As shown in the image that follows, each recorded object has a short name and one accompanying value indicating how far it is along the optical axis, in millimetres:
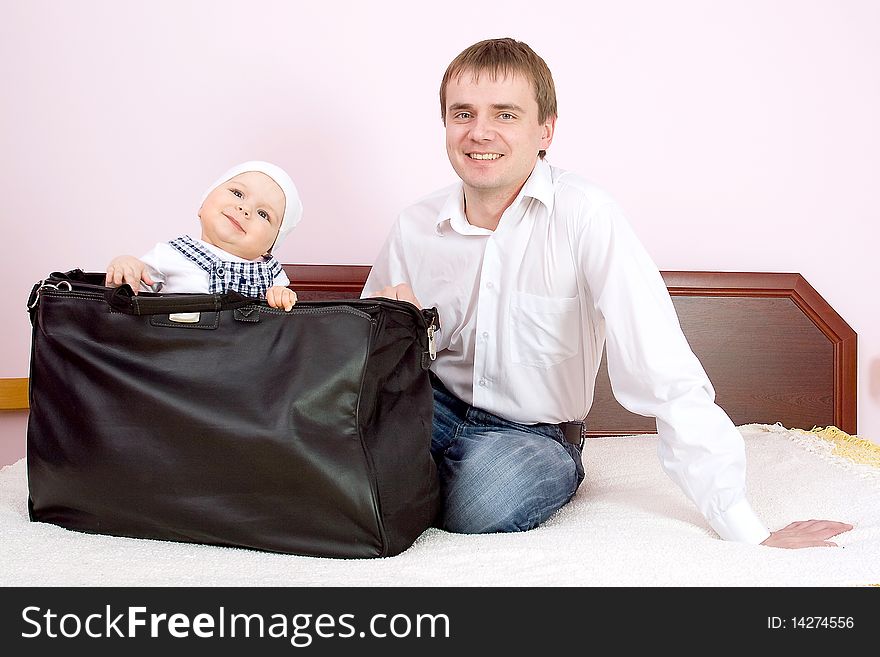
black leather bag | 1239
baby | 1524
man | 1429
